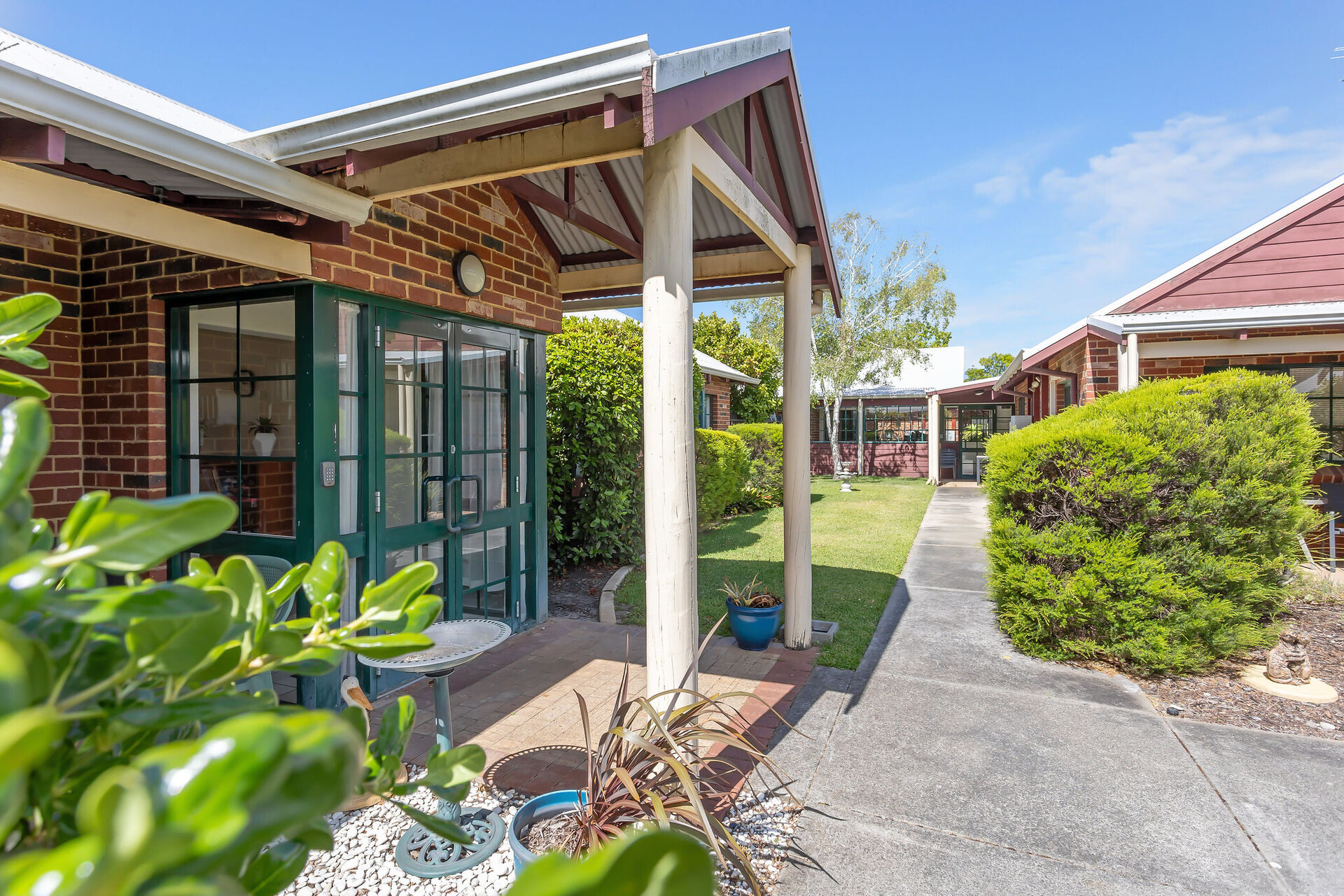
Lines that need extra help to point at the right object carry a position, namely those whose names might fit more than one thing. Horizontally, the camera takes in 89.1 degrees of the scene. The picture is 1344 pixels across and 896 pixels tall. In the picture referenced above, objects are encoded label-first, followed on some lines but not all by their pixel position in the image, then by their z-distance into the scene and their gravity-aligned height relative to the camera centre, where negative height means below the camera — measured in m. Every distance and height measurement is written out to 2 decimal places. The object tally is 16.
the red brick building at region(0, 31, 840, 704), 2.65 +0.99
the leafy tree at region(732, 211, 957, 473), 19.59 +4.13
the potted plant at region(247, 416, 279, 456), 3.91 +0.08
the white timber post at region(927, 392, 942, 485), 19.03 +0.06
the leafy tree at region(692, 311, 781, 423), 20.72 +2.91
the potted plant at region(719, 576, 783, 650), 5.01 -1.28
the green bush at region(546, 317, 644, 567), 7.38 +0.03
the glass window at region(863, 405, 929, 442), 22.77 +0.71
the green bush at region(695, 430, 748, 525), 10.55 -0.44
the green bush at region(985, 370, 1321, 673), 4.68 -0.59
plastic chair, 3.44 -0.61
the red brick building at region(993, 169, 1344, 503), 7.89 +1.58
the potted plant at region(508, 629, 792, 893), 2.18 -1.22
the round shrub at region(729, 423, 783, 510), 13.94 -0.44
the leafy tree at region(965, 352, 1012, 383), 57.50 +6.61
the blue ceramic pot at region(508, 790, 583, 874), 2.36 -1.32
